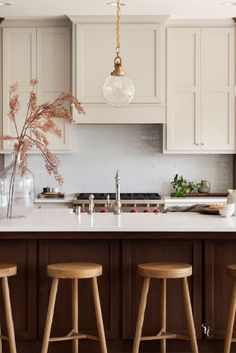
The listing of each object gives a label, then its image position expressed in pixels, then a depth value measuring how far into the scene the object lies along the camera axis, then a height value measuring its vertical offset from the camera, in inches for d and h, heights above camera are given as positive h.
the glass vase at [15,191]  169.5 -5.6
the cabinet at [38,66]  259.8 +39.4
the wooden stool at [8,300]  148.2 -28.9
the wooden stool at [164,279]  145.5 -24.4
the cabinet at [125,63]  256.2 +40.1
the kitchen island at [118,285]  159.8 -27.6
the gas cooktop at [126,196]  253.6 -10.5
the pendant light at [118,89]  187.3 +22.0
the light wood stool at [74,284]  144.4 -25.5
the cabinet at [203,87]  261.0 +31.4
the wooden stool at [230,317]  148.6 -32.5
